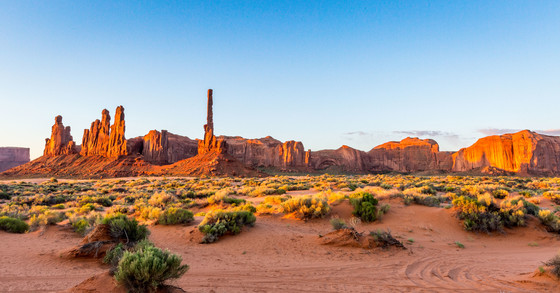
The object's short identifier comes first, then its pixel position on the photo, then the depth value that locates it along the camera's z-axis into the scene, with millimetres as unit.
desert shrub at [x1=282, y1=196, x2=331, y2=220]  12023
